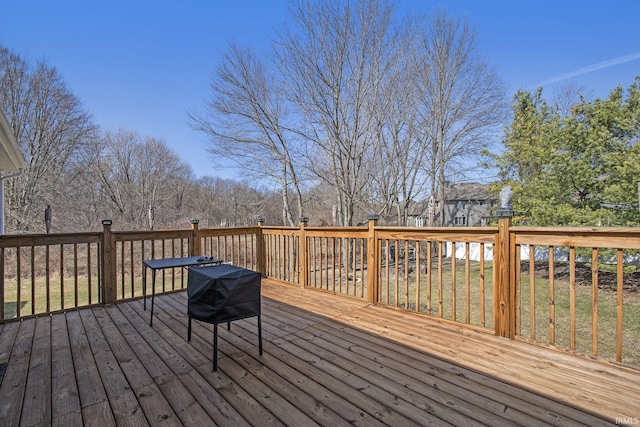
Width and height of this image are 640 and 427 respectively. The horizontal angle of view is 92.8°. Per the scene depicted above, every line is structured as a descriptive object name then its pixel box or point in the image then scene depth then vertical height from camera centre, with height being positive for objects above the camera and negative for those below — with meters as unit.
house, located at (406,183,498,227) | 16.89 +0.34
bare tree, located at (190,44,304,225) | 9.61 +3.08
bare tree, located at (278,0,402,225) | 8.48 +4.08
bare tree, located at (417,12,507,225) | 10.79 +4.28
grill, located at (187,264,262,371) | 2.31 -0.63
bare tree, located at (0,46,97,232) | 11.79 +3.67
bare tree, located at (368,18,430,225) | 9.37 +2.75
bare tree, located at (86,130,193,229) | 15.88 +2.03
